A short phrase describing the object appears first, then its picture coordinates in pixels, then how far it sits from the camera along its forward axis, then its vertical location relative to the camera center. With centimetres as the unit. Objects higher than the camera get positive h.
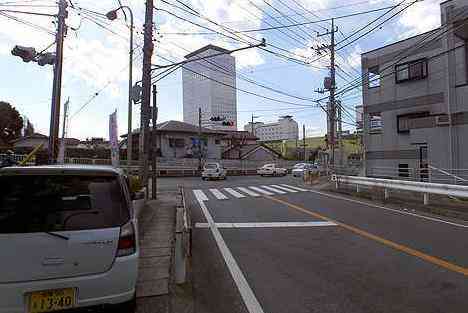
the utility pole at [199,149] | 5214 +245
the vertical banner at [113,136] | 1507 +120
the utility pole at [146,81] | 1677 +354
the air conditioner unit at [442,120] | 2189 +253
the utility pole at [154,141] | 1773 +126
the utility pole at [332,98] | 3319 +558
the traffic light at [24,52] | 1363 +382
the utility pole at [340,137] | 4047 +323
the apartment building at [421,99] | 2172 +440
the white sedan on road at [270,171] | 5088 -25
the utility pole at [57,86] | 1343 +271
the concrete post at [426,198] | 1518 -109
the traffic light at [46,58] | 1430 +379
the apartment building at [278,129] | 11238 +1105
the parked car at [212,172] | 4062 -28
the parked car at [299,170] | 4559 -13
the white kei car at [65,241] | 402 -71
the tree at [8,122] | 4465 +510
